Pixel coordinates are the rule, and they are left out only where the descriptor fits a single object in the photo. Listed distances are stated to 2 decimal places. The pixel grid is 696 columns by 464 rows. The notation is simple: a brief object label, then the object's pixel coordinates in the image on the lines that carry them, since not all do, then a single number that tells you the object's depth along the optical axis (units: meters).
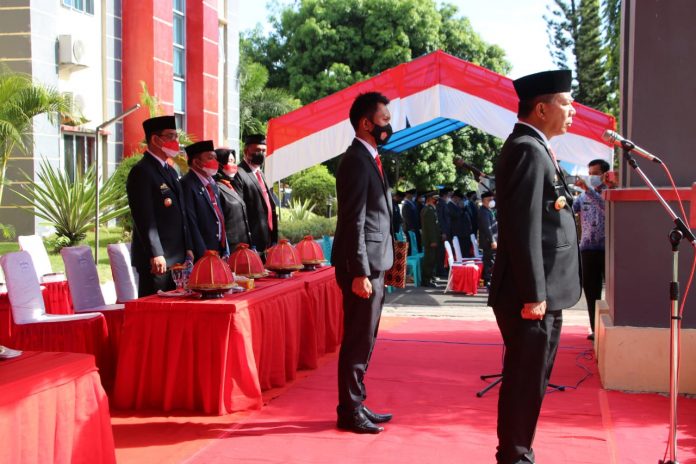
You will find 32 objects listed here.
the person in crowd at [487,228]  11.52
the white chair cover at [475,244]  13.98
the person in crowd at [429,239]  12.55
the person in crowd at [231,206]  6.25
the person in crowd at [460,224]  13.48
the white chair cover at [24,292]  5.12
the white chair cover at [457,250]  12.16
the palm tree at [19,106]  9.80
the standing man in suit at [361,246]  4.11
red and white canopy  10.10
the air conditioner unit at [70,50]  14.48
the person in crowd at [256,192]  6.56
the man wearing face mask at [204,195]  5.70
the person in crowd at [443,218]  13.25
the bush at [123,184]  11.81
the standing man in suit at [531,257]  3.11
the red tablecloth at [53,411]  2.66
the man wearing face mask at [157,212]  5.12
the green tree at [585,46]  34.50
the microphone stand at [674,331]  3.28
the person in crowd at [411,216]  14.91
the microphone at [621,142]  3.39
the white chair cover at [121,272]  6.29
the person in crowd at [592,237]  6.62
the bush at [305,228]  14.37
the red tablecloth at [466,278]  11.45
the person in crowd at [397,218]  12.33
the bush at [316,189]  23.27
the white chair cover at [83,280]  5.83
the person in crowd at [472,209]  14.71
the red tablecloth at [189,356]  4.43
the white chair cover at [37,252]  6.77
